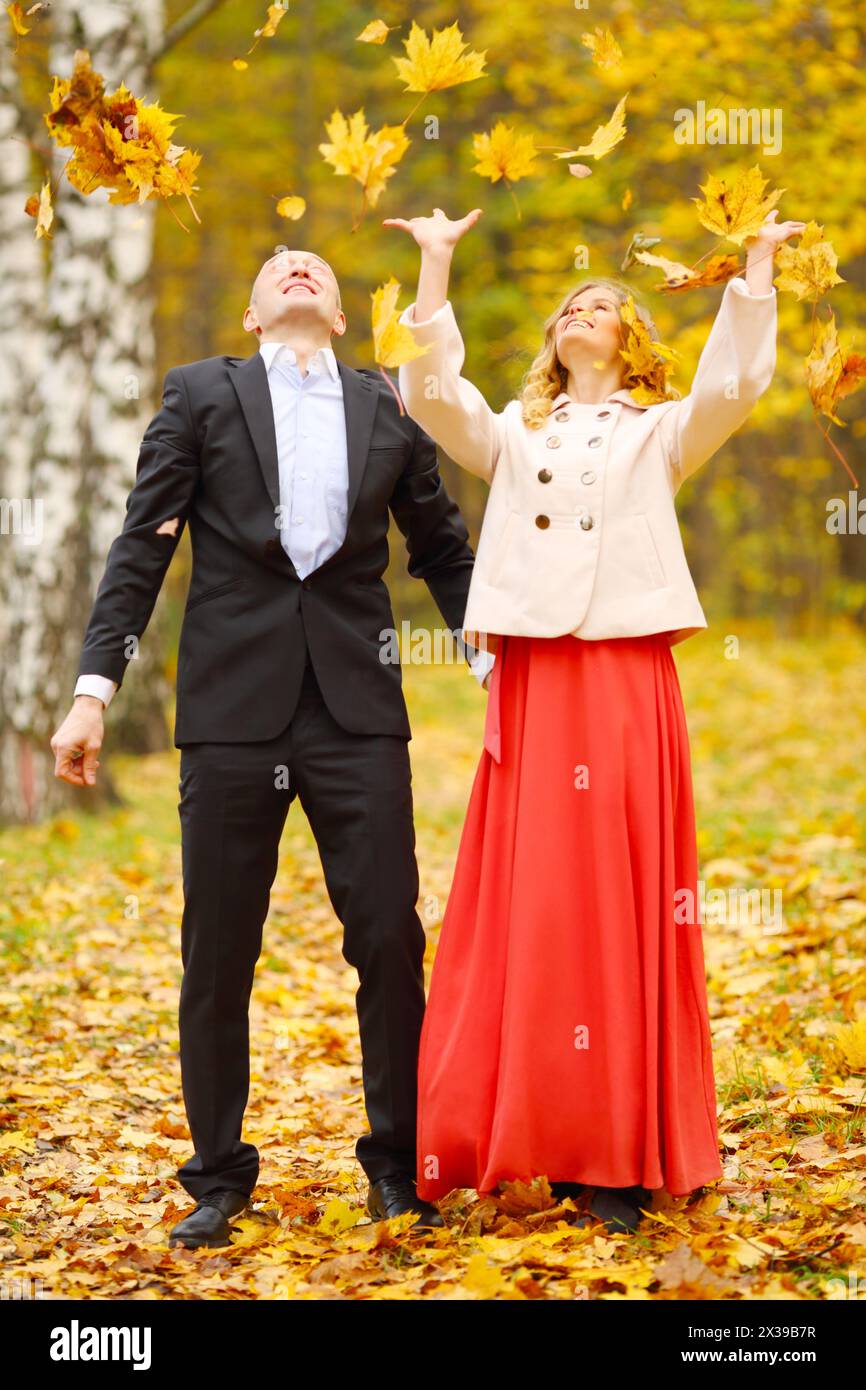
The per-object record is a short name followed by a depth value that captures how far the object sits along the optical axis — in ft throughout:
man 11.64
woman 11.21
